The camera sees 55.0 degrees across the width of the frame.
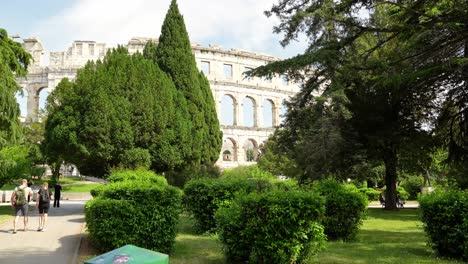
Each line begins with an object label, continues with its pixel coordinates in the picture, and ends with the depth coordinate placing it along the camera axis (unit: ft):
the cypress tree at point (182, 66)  88.74
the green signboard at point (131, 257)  11.71
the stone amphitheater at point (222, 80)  196.34
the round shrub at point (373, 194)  115.43
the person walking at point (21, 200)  45.09
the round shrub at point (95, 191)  48.43
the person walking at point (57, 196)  78.89
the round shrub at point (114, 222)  29.73
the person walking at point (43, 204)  45.75
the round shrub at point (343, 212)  38.45
